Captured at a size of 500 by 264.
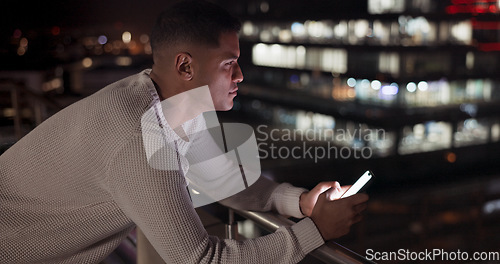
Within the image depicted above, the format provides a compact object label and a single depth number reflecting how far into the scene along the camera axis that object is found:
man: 1.22
